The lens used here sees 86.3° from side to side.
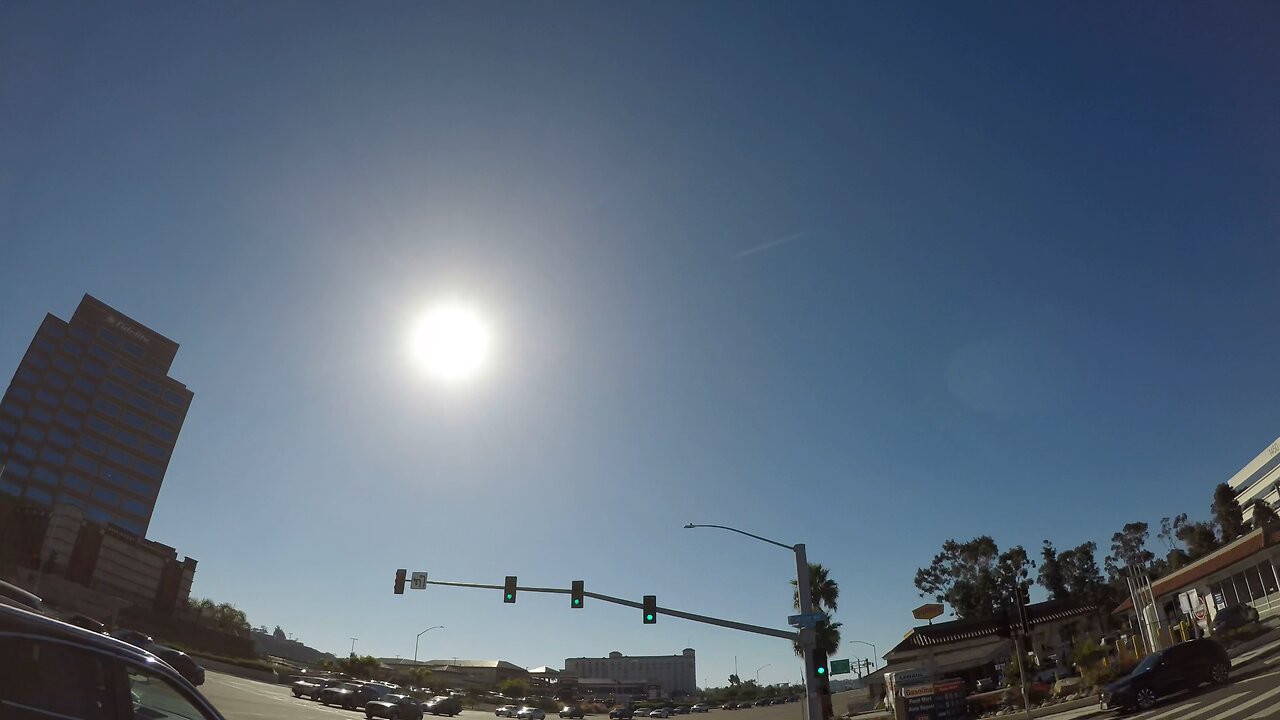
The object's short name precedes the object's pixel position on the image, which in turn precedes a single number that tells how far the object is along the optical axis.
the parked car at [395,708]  31.92
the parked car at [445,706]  50.84
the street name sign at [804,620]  26.38
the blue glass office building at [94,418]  122.50
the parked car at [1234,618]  34.50
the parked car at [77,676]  3.43
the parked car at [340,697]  39.09
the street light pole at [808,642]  25.30
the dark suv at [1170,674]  23.45
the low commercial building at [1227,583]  34.94
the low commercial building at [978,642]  56.47
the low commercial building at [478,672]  132.38
